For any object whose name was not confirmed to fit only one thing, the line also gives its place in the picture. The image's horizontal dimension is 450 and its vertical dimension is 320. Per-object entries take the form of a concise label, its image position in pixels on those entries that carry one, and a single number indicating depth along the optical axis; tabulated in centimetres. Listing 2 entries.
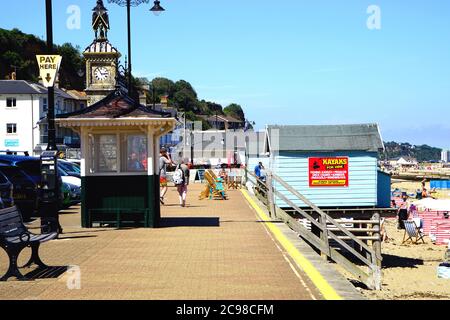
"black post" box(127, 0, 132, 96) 2572
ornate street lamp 2372
